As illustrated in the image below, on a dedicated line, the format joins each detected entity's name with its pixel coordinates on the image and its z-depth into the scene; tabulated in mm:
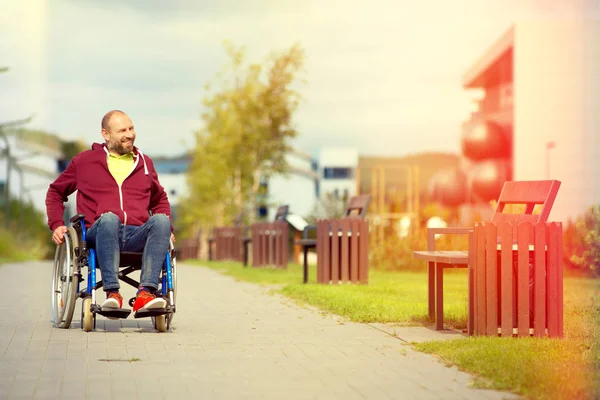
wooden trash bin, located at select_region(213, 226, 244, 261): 25906
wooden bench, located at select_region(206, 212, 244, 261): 25656
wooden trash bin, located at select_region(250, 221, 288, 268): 18344
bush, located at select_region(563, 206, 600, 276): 14352
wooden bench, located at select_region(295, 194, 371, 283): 13539
